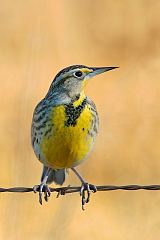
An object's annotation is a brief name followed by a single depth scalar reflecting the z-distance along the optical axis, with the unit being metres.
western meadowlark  7.64
